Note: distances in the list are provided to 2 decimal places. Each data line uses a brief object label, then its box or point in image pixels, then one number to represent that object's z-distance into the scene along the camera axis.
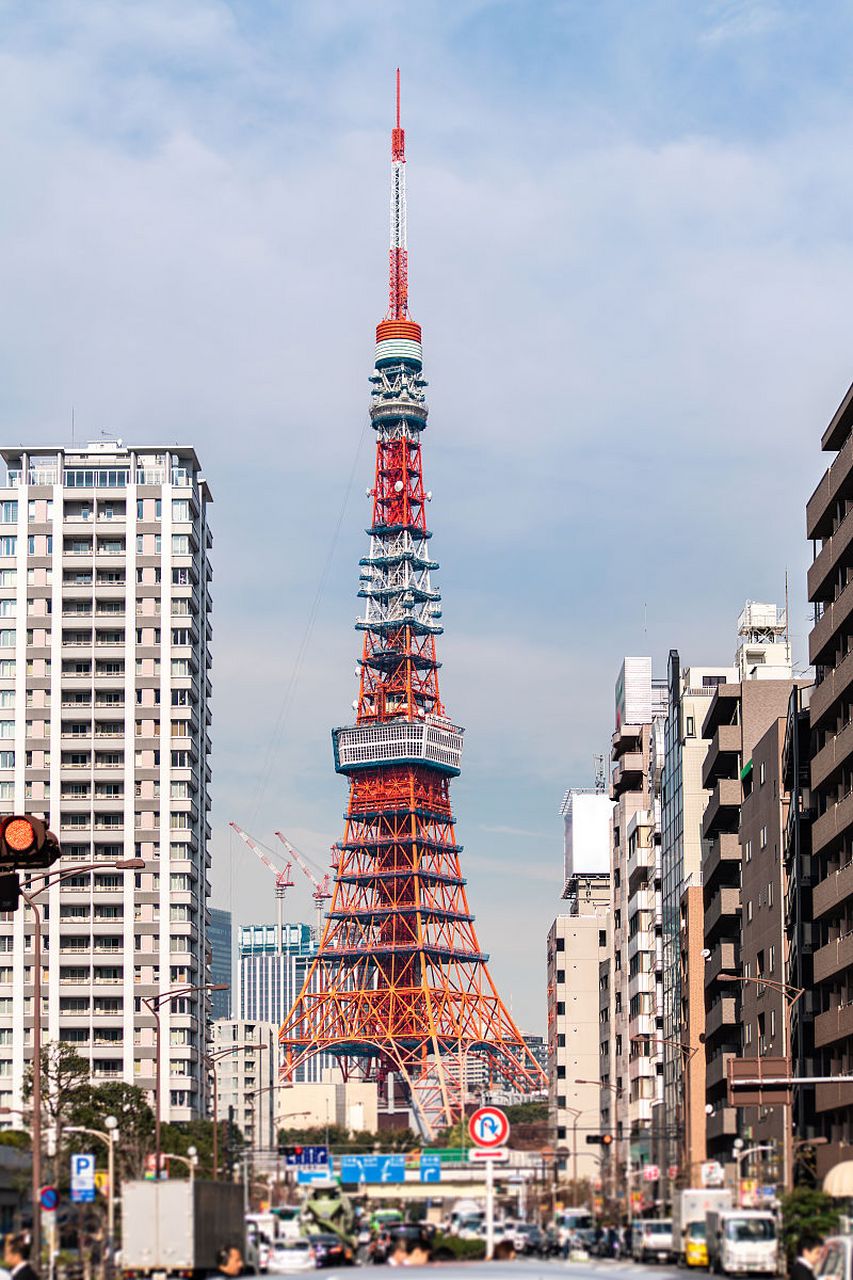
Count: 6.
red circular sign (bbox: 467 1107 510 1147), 45.94
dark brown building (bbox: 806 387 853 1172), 95.00
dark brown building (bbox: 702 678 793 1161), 123.56
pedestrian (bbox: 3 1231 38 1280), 49.31
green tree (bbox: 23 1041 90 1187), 125.03
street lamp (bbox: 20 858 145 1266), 49.00
